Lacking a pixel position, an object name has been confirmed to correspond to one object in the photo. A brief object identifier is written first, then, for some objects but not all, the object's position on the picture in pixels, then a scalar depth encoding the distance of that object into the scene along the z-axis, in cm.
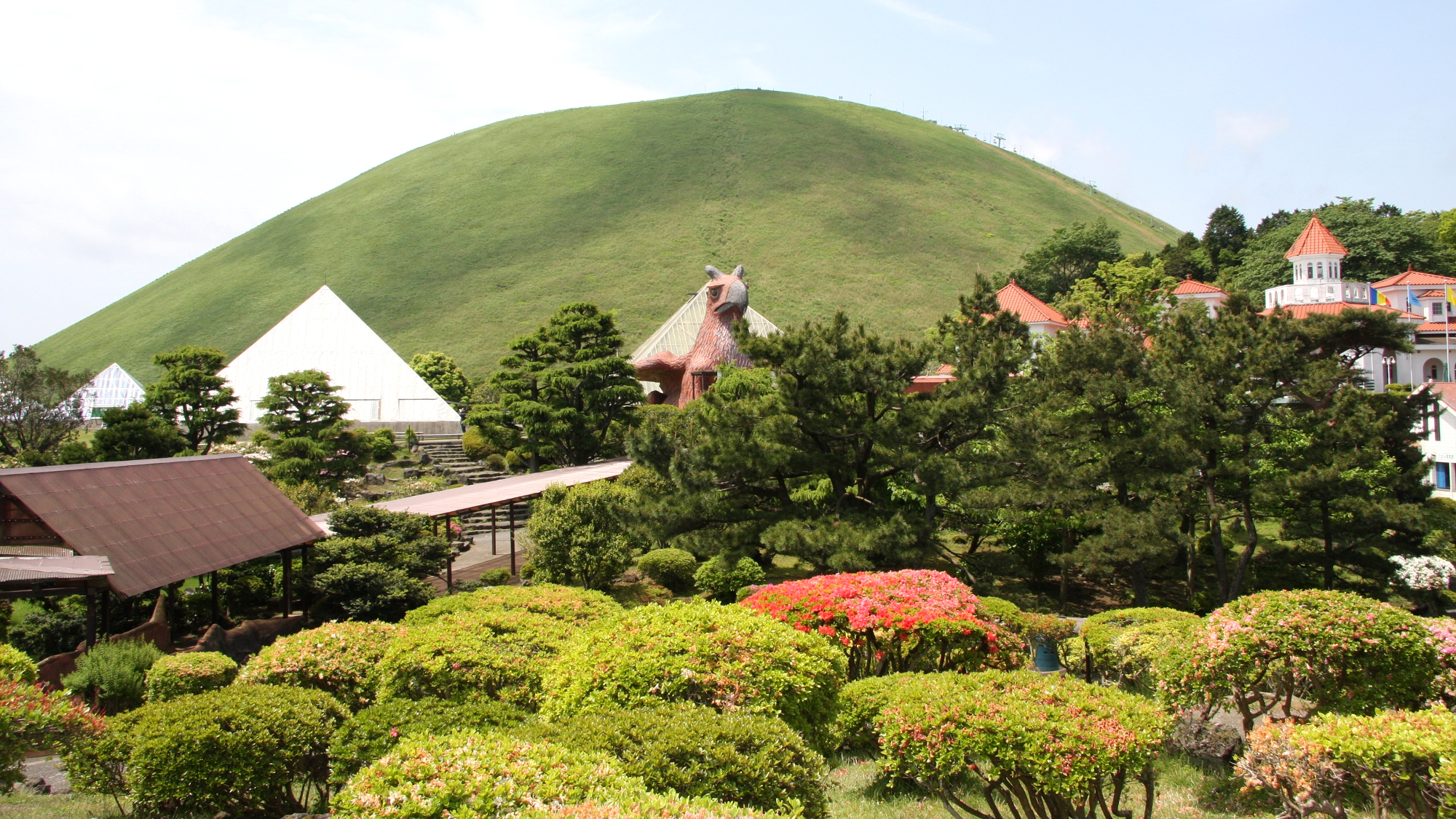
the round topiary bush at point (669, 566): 2027
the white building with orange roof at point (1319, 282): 4803
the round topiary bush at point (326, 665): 882
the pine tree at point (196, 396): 2848
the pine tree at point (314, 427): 2717
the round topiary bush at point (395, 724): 652
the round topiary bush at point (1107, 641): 1084
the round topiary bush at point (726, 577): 1883
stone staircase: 3531
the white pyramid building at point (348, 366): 4016
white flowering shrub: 1883
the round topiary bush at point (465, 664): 800
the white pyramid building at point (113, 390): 4103
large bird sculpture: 3872
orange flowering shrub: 945
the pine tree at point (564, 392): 3375
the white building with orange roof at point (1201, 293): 4994
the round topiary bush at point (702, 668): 656
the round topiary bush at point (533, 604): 1061
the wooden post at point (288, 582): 1539
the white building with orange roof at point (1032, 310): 4738
